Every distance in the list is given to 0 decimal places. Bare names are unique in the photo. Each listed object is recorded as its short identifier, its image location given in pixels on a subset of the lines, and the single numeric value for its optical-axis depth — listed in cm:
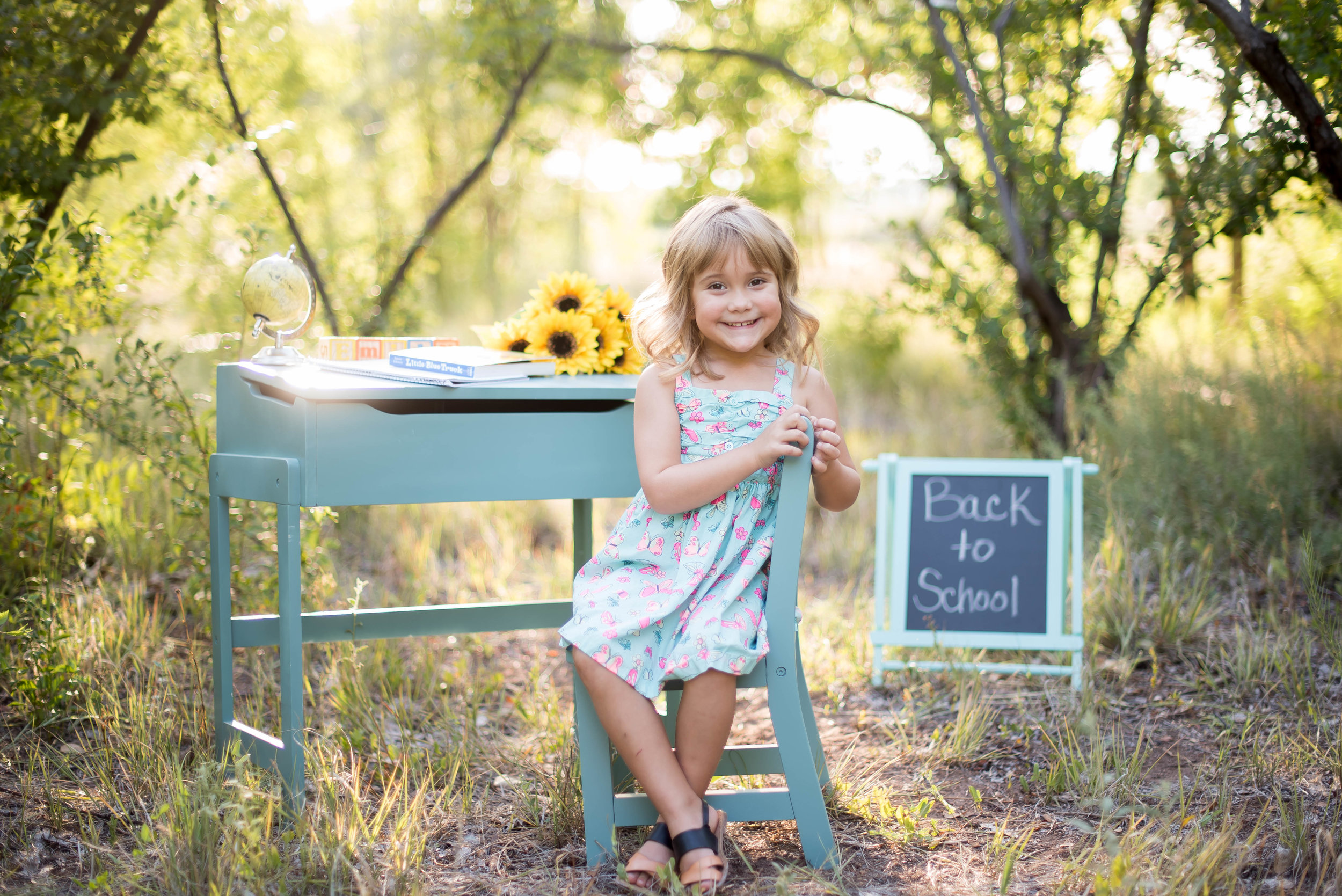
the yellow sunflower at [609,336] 234
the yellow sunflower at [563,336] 233
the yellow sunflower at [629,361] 239
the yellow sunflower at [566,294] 241
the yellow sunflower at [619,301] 243
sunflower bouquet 233
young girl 179
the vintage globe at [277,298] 225
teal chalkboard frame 285
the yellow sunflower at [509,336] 238
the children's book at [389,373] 198
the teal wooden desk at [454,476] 187
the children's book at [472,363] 201
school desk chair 185
